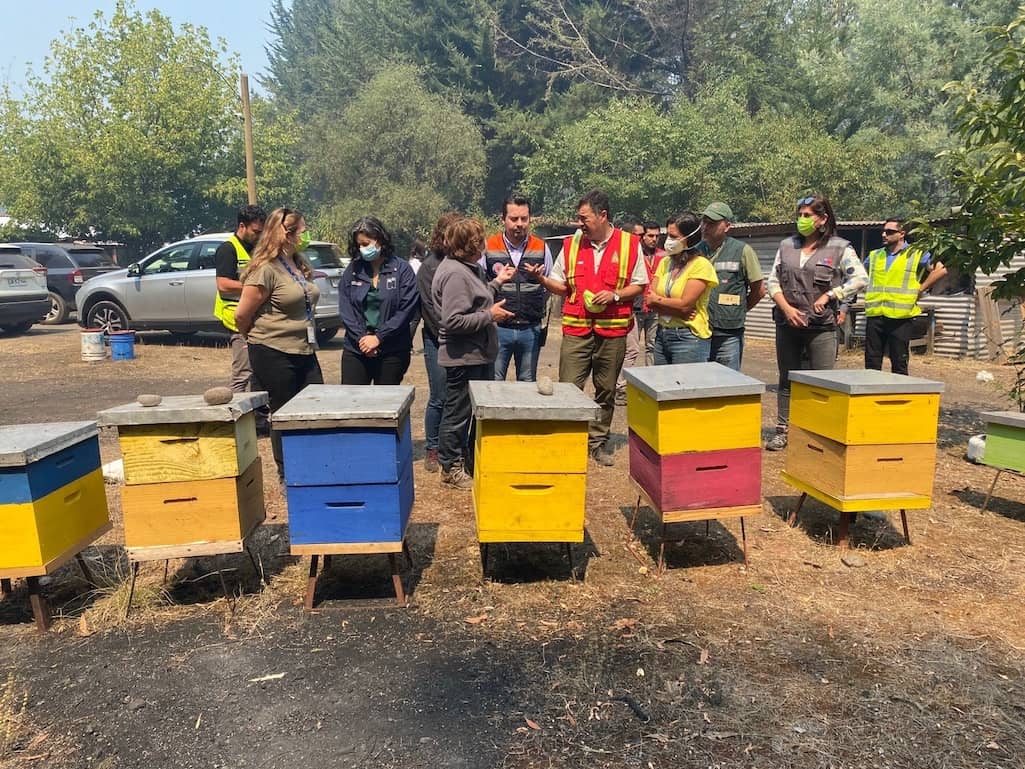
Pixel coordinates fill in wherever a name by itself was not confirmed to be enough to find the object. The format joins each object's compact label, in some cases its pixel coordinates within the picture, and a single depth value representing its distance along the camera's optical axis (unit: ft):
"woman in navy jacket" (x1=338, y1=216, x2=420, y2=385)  17.19
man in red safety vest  17.57
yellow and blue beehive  10.73
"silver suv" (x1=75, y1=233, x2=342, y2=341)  38.68
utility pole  61.36
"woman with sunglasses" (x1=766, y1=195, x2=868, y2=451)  18.49
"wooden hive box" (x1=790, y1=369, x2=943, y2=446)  13.20
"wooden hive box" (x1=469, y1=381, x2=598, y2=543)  11.75
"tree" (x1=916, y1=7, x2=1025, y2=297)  18.92
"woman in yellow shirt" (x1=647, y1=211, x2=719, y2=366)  17.49
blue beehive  11.21
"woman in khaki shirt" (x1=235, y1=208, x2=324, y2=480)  15.44
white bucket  37.40
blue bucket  37.76
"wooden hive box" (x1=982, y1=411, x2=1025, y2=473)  15.84
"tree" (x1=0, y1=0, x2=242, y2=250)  91.45
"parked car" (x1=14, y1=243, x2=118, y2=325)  53.52
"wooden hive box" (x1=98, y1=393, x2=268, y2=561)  11.14
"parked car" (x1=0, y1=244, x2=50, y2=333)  44.98
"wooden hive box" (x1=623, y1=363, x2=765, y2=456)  12.48
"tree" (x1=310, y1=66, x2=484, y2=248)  102.47
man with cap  19.30
